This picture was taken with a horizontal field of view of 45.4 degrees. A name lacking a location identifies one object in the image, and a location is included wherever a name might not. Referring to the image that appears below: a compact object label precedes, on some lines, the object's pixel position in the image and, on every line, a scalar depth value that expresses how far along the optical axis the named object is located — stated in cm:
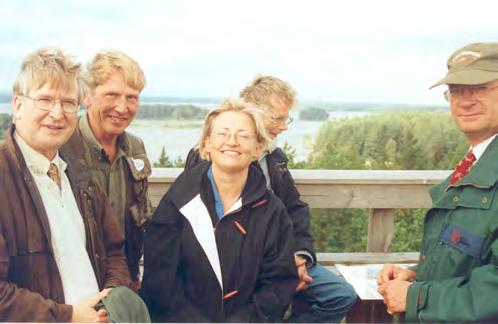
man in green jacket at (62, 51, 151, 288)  242
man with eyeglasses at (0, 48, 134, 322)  183
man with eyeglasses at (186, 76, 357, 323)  267
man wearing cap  193
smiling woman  226
